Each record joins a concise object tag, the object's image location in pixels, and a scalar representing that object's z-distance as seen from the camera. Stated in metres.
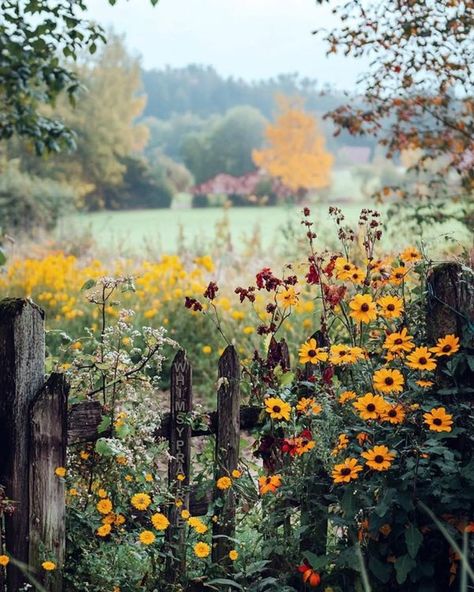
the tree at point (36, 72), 5.22
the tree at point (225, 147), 49.75
